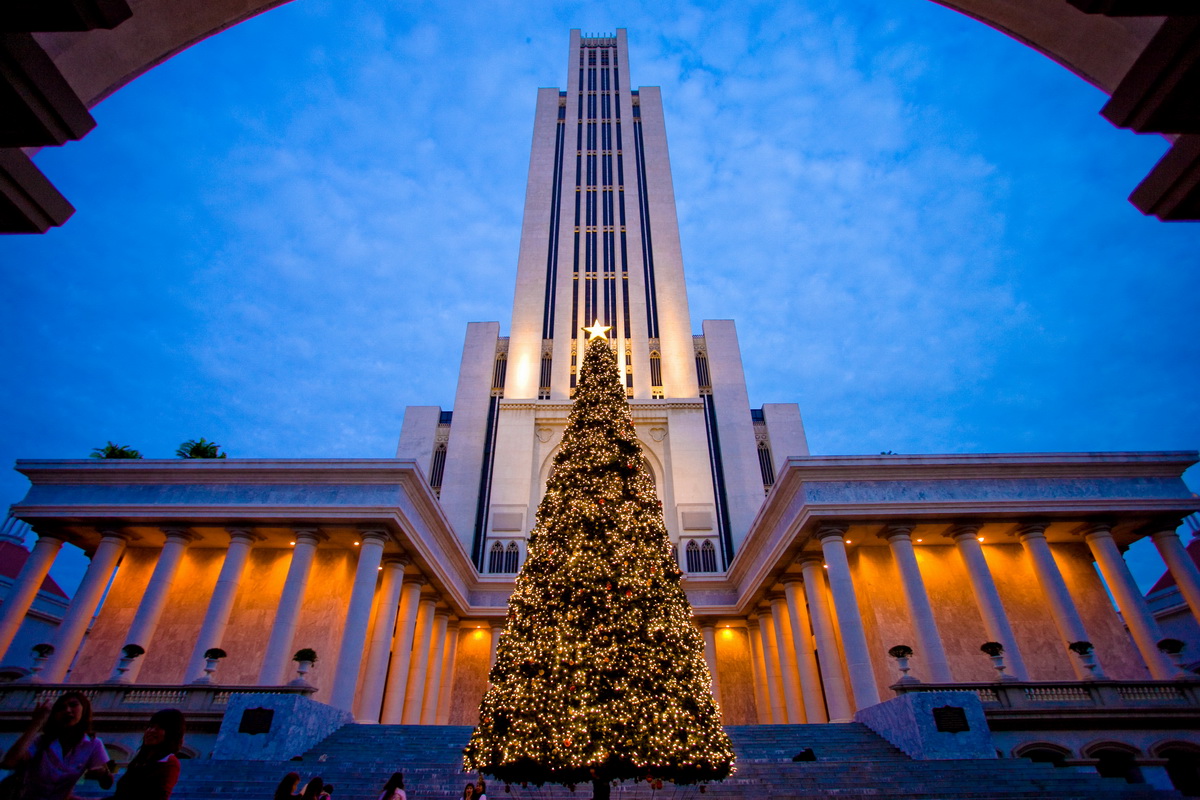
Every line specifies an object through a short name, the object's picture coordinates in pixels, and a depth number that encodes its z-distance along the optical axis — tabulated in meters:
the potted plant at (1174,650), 17.72
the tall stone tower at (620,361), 36.59
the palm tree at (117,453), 26.79
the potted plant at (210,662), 16.64
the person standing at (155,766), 4.06
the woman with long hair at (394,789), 8.64
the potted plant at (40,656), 17.78
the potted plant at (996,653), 16.84
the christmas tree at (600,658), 9.40
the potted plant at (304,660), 16.05
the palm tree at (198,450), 30.50
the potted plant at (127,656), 17.09
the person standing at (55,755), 4.11
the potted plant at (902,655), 15.83
